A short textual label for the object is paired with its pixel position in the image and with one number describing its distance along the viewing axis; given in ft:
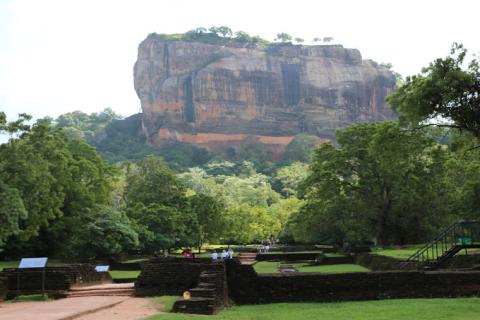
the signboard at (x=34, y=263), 57.62
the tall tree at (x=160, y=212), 136.31
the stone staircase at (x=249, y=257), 143.40
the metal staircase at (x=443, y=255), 65.36
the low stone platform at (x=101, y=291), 63.12
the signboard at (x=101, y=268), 72.07
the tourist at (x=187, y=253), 107.56
